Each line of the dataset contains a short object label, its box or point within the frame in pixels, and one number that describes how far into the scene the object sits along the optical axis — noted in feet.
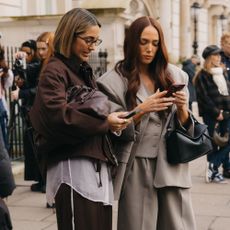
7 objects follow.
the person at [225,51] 27.96
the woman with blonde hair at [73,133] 10.55
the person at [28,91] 23.53
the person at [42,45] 22.88
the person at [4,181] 10.84
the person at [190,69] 54.17
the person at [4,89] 26.00
